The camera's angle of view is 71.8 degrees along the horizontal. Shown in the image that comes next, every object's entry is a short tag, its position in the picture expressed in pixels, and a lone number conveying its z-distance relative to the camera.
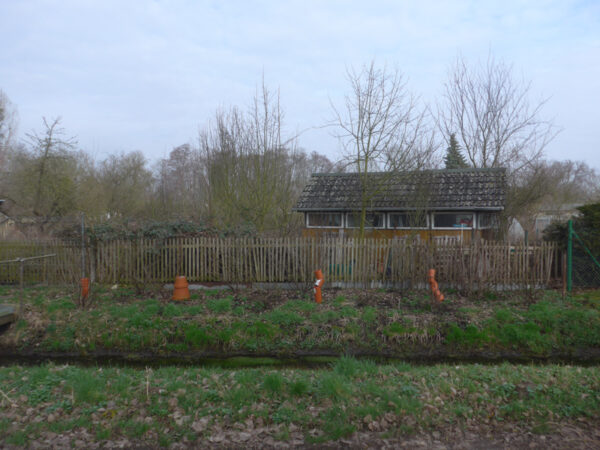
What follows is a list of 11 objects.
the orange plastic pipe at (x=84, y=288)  10.83
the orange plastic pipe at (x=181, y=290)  11.48
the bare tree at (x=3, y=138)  25.01
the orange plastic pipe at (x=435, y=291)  10.22
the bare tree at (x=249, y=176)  17.95
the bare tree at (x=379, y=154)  13.59
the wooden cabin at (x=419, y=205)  15.98
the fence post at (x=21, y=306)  9.96
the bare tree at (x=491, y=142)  19.02
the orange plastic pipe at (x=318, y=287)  11.05
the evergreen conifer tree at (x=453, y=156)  20.89
